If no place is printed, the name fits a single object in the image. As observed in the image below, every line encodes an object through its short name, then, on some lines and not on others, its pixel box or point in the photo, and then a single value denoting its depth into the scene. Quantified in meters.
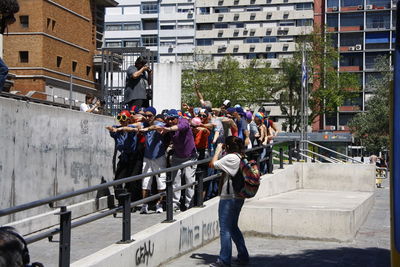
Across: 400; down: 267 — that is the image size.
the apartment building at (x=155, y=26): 111.06
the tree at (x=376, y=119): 64.69
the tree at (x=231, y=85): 70.06
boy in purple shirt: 10.81
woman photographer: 8.41
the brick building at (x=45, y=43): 50.09
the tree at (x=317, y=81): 67.19
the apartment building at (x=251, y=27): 102.50
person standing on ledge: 13.42
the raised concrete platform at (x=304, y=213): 11.36
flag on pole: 31.43
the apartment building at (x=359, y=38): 93.81
